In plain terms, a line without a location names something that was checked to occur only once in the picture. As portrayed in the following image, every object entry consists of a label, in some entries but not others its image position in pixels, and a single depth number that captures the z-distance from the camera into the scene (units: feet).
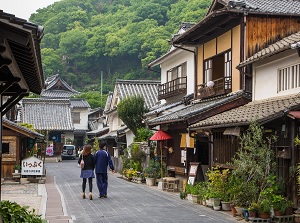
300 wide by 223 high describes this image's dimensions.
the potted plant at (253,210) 43.54
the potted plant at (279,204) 43.63
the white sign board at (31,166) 91.61
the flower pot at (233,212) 47.53
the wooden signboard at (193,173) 65.55
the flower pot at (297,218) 42.93
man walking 61.62
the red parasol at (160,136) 81.56
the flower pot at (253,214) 43.57
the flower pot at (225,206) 51.29
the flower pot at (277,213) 43.60
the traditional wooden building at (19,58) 17.62
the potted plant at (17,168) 91.51
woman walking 61.04
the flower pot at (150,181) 86.19
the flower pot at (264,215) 43.34
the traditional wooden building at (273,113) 44.86
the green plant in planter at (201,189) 55.67
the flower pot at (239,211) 46.20
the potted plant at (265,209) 43.27
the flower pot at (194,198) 57.77
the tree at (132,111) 112.98
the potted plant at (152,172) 86.38
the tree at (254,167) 45.43
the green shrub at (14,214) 28.99
